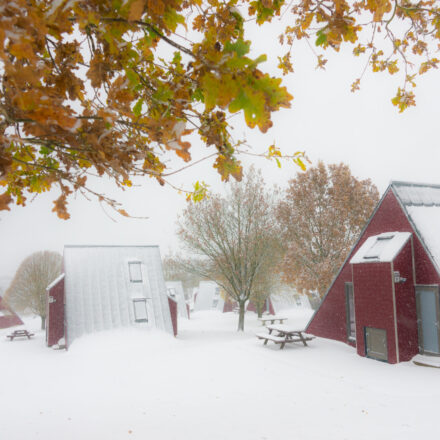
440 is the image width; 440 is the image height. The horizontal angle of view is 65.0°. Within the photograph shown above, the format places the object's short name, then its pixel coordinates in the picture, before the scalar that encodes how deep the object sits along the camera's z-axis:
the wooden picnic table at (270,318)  24.91
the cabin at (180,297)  41.50
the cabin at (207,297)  51.94
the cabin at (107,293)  17.98
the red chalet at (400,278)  10.23
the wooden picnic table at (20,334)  23.08
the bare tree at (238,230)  22.38
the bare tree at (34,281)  30.48
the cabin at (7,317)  31.35
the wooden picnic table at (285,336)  13.24
